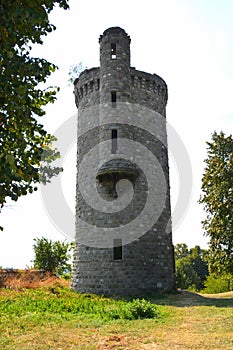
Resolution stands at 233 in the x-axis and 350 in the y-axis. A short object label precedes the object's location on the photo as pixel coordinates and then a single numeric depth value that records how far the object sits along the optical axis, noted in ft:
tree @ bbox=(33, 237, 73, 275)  77.87
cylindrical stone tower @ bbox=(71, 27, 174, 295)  52.13
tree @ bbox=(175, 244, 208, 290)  132.74
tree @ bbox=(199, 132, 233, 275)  59.00
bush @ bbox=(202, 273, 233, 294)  87.30
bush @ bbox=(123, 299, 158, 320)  32.14
